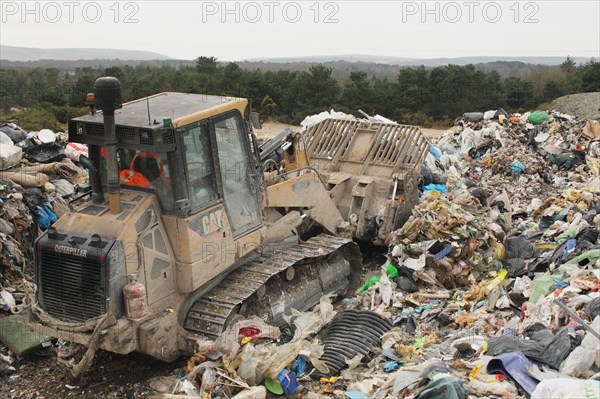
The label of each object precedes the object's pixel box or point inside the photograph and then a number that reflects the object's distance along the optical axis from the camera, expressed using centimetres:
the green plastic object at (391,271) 784
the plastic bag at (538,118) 1672
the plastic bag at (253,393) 489
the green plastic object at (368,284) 773
